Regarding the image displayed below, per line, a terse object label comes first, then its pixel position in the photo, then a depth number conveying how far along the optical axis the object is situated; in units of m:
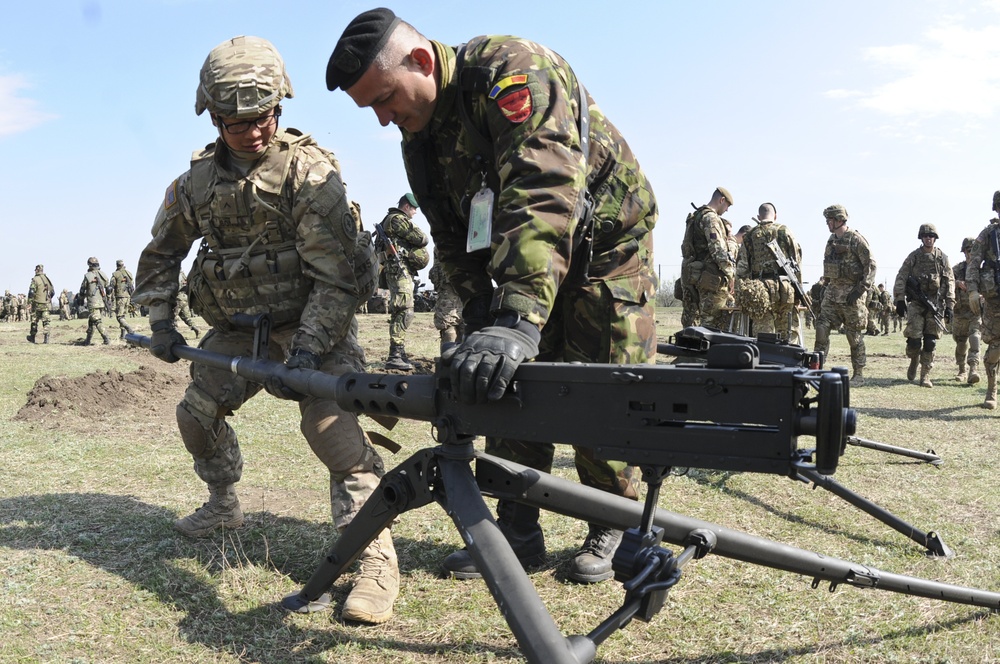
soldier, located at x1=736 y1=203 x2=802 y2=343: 12.11
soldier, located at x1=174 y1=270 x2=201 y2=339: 21.99
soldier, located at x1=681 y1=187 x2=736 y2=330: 11.65
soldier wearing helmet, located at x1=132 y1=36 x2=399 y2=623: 3.57
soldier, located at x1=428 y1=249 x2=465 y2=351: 12.21
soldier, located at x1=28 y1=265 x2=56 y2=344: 21.77
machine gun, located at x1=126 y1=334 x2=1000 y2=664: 2.09
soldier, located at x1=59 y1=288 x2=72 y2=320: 40.56
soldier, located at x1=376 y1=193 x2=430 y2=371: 12.83
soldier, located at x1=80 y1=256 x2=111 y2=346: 19.75
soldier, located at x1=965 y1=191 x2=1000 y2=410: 9.30
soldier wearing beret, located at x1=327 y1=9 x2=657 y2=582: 2.67
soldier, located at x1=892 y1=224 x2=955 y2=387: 12.21
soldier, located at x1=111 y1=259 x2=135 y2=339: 24.53
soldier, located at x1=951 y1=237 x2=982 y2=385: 11.88
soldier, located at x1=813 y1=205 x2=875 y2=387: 12.18
